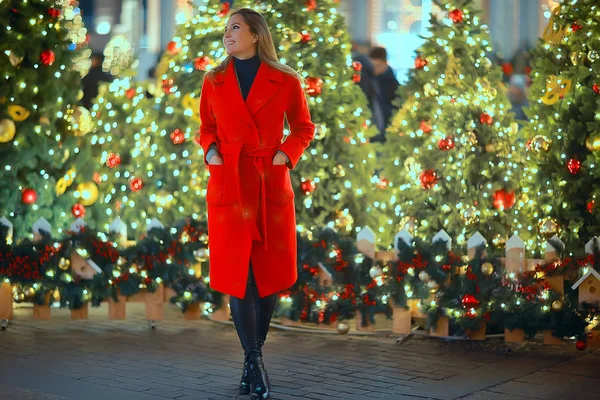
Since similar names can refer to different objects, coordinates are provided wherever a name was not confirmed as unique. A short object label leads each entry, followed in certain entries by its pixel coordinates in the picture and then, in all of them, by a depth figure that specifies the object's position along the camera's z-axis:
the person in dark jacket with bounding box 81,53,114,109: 18.73
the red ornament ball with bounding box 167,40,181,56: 12.46
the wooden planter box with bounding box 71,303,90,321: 10.88
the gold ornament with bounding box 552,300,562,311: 9.72
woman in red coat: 7.66
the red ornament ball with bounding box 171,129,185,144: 12.37
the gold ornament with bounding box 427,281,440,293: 10.06
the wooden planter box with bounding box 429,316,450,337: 10.24
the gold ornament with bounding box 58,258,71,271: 10.73
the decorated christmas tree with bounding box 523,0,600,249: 10.48
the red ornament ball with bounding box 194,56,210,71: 11.88
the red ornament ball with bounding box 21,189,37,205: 12.10
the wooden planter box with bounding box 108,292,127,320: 10.89
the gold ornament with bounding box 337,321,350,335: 10.53
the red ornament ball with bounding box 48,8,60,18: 12.03
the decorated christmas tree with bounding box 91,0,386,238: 11.38
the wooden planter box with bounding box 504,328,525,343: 9.88
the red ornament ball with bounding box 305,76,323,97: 11.27
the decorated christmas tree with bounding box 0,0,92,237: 11.92
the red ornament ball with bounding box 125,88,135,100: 14.26
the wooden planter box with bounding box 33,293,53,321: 10.94
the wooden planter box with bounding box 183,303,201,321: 10.95
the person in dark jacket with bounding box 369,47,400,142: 16.74
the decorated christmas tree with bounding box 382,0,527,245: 10.94
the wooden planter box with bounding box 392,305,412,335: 10.26
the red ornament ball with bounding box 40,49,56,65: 12.07
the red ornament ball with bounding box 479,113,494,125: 10.99
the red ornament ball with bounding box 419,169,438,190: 11.04
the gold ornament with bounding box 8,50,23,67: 11.82
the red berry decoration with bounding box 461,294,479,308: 9.90
